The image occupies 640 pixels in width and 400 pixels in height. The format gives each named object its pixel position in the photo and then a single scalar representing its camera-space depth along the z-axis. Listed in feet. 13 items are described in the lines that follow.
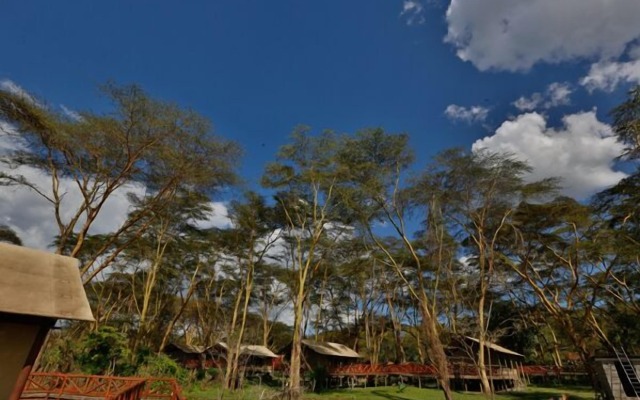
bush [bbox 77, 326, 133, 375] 49.16
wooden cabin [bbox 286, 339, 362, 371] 89.66
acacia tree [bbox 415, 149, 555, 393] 55.88
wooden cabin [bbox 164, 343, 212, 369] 108.88
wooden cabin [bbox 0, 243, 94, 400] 19.97
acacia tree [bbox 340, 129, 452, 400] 57.26
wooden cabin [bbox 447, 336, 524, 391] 78.95
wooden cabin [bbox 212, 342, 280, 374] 97.74
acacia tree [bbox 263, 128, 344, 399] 64.03
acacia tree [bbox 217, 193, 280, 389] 72.38
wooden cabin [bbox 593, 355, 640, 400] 48.73
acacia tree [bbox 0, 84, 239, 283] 39.27
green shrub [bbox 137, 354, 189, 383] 56.90
